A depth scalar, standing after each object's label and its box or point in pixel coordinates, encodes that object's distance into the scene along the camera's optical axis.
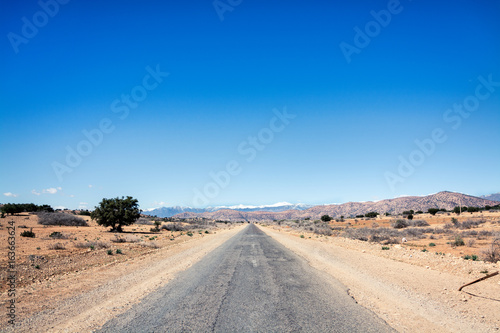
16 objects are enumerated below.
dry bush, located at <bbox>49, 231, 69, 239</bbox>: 23.94
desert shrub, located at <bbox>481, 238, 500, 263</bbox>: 13.21
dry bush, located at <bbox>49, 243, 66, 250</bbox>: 17.58
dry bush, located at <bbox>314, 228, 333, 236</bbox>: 36.08
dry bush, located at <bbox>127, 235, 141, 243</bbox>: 23.74
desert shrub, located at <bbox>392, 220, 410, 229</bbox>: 44.55
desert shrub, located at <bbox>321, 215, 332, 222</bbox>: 81.81
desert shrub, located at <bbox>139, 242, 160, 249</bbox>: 21.19
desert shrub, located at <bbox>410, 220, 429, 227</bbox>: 44.19
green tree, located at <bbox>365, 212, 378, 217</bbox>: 88.94
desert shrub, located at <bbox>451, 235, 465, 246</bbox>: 21.25
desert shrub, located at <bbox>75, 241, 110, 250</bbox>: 19.05
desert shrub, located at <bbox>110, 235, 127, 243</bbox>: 22.97
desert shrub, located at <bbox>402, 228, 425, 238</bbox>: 29.85
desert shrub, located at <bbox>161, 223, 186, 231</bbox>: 49.21
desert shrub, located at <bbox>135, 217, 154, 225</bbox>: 64.59
